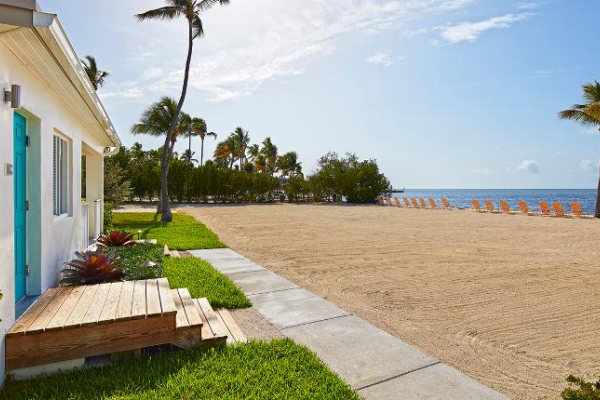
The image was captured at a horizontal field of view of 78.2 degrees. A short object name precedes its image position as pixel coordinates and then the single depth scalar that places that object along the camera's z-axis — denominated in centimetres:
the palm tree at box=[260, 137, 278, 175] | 5747
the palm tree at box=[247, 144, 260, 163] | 5955
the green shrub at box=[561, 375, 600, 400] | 169
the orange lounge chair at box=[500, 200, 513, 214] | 2337
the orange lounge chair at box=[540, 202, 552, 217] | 2173
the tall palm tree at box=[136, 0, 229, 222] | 1568
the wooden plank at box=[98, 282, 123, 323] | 299
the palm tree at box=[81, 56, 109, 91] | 2109
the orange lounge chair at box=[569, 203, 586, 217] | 2095
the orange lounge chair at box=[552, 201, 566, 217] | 2120
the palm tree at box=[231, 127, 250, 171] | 5119
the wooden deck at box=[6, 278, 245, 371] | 279
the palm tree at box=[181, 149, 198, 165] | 6659
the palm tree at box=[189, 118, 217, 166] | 2625
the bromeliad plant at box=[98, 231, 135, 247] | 754
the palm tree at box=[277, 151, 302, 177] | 6275
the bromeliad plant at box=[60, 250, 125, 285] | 451
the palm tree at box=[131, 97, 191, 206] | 2234
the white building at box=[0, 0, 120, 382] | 274
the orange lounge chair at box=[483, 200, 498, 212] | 2400
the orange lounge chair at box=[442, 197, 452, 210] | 2773
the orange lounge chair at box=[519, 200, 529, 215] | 2282
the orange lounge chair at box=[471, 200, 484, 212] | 2516
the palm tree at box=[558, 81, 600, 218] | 1970
